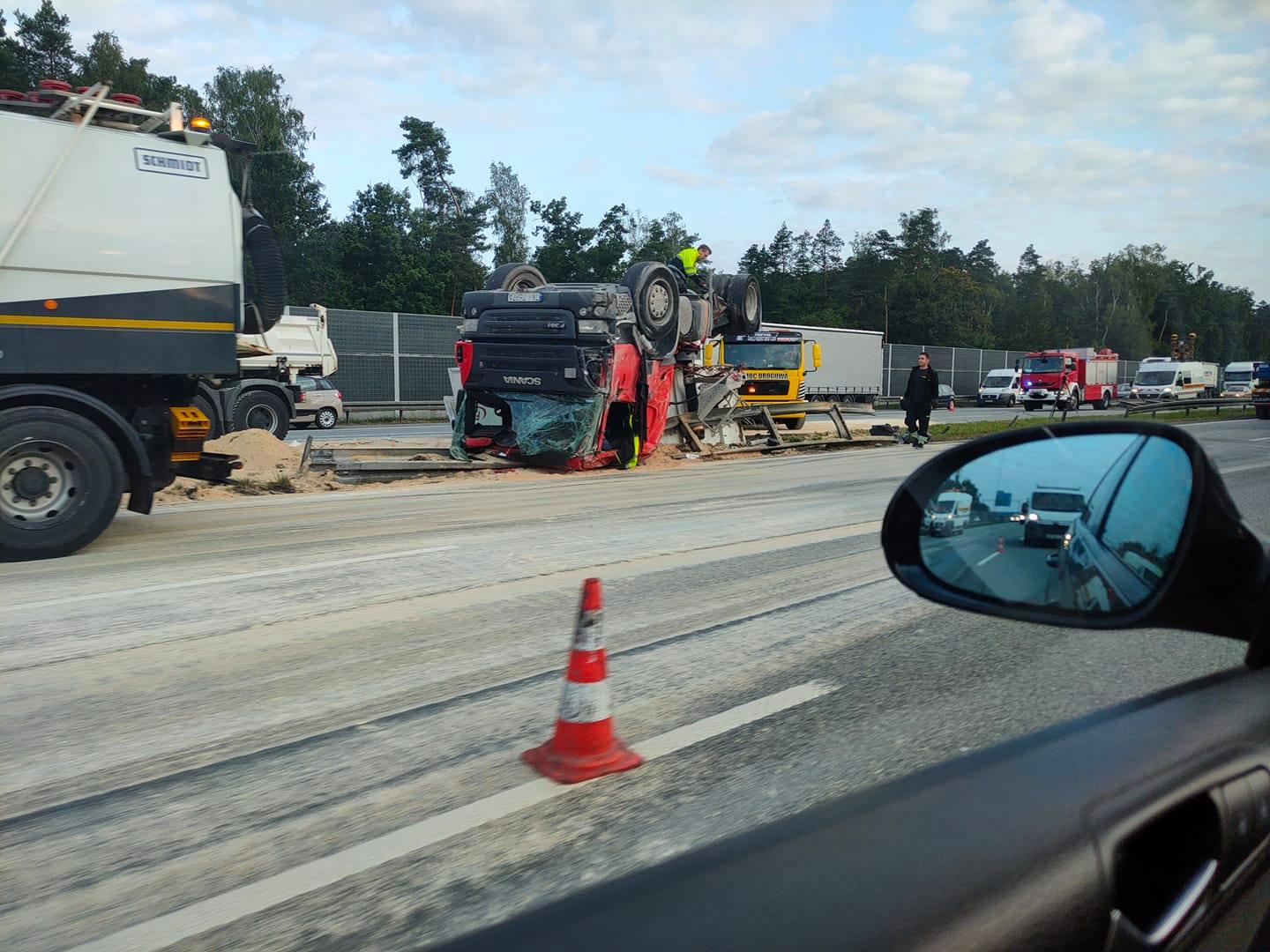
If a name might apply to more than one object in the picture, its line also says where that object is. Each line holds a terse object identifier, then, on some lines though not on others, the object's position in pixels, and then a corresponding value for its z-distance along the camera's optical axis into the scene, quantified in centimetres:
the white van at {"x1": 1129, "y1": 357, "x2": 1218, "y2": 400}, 4700
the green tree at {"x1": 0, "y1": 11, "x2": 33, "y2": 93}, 4641
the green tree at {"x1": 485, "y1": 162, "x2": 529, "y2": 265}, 8025
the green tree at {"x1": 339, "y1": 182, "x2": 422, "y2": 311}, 5162
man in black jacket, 2031
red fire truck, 4447
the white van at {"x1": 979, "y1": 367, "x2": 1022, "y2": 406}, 4903
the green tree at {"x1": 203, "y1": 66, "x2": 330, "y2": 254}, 6056
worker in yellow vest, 1619
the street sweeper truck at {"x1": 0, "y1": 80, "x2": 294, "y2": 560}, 729
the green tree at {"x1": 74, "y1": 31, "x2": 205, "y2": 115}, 5475
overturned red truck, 1402
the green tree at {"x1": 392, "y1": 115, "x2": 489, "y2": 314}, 5275
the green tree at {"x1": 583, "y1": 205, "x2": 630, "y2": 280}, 6028
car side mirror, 162
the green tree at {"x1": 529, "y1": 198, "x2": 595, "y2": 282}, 6081
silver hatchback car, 2477
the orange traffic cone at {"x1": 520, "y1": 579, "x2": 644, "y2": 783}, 351
